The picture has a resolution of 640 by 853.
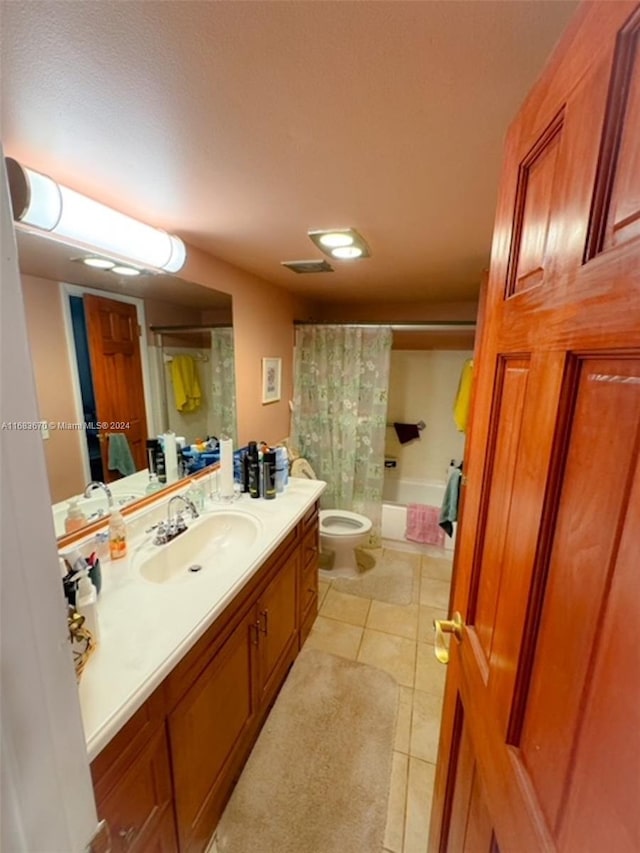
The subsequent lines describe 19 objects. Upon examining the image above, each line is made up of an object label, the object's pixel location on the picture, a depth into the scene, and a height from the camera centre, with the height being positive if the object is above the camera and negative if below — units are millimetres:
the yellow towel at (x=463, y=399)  2582 -185
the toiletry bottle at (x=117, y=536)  1271 -621
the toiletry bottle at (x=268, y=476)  1870 -570
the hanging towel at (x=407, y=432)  3547 -589
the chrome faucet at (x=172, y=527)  1409 -669
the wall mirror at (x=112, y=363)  1167 +18
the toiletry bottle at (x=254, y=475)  1880 -564
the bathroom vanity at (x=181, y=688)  773 -881
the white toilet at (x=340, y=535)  2543 -1211
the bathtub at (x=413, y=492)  3490 -1200
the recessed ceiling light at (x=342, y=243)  1510 +600
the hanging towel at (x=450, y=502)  2330 -857
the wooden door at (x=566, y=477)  347 -129
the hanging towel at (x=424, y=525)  2891 -1262
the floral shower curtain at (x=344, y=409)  2787 -308
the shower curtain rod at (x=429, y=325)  2549 +365
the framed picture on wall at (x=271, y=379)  2464 -60
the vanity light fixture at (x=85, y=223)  969 +475
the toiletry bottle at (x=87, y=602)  854 -581
